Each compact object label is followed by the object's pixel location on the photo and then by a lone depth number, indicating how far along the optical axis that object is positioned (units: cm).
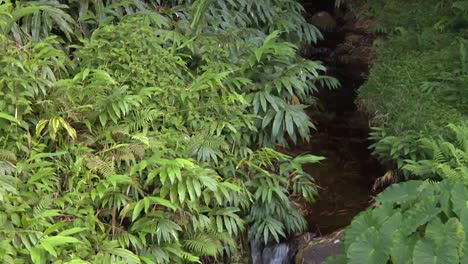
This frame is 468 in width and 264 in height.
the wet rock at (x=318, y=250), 535
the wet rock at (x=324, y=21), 1084
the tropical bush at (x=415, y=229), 350
